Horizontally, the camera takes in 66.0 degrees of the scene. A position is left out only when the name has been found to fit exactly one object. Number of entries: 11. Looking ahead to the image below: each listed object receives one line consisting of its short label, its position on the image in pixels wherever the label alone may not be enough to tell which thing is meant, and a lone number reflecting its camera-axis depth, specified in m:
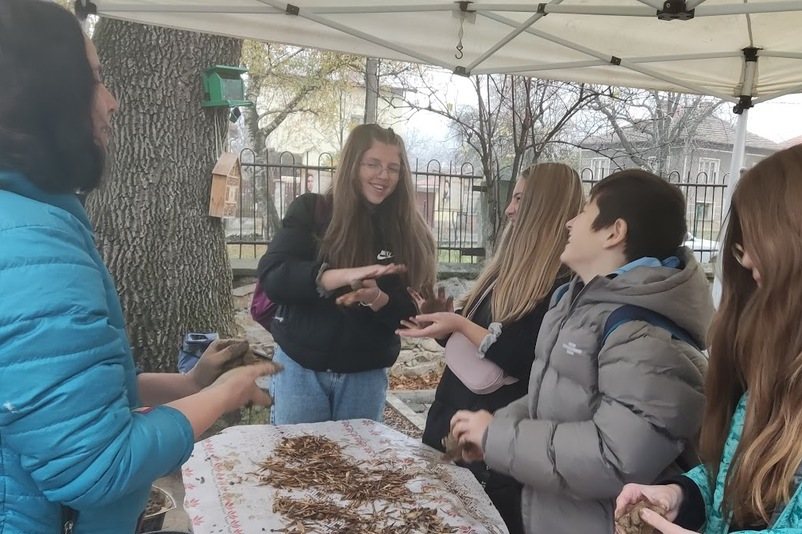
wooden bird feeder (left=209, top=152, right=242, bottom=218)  3.95
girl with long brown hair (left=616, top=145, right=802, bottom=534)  1.01
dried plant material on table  1.47
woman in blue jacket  0.84
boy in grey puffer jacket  1.34
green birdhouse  3.80
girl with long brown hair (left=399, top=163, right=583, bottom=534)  1.91
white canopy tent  2.42
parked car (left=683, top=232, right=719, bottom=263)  7.87
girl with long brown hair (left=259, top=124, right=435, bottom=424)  2.38
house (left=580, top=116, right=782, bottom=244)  7.91
